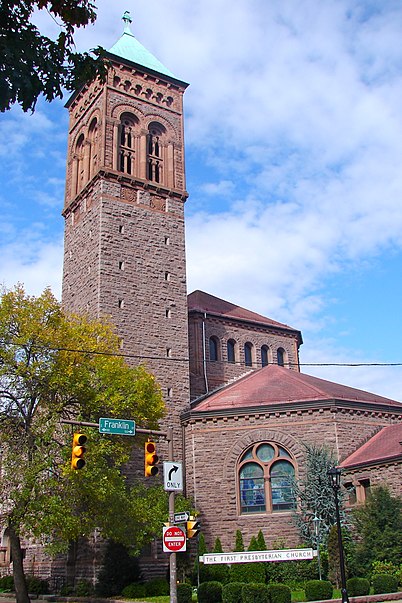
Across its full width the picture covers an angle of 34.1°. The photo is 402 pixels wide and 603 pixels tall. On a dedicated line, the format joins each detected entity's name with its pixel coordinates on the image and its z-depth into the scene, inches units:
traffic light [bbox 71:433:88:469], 608.4
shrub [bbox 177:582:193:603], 881.5
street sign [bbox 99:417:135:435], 672.4
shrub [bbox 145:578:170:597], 1055.6
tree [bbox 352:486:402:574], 1003.9
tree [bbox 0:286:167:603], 893.2
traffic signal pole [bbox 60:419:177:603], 652.1
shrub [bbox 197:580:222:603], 890.1
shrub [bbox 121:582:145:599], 1040.2
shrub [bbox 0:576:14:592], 1363.2
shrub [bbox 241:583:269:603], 824.9
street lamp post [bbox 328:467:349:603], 775.1
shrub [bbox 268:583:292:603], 826.8
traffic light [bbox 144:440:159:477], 645.3
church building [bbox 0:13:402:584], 1221.7
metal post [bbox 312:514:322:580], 1095.0
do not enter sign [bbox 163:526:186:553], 652.1
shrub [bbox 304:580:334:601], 873.4
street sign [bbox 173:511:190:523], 695.1
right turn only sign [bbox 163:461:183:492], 685.9
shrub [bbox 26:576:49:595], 1248.2
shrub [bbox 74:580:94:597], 1122.7
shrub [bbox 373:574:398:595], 900.0
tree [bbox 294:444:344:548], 1125.1
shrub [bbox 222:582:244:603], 843.4
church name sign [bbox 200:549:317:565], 767.7
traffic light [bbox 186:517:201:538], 682.8
